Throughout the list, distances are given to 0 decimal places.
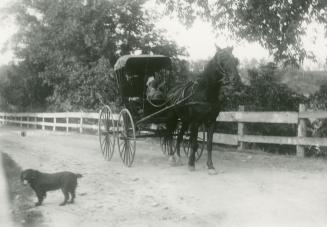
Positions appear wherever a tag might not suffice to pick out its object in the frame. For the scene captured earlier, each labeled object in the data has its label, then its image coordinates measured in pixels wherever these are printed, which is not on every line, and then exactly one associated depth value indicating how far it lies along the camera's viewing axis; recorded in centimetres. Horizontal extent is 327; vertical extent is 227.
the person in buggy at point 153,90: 1056
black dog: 672
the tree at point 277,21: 1209
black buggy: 1050
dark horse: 873
